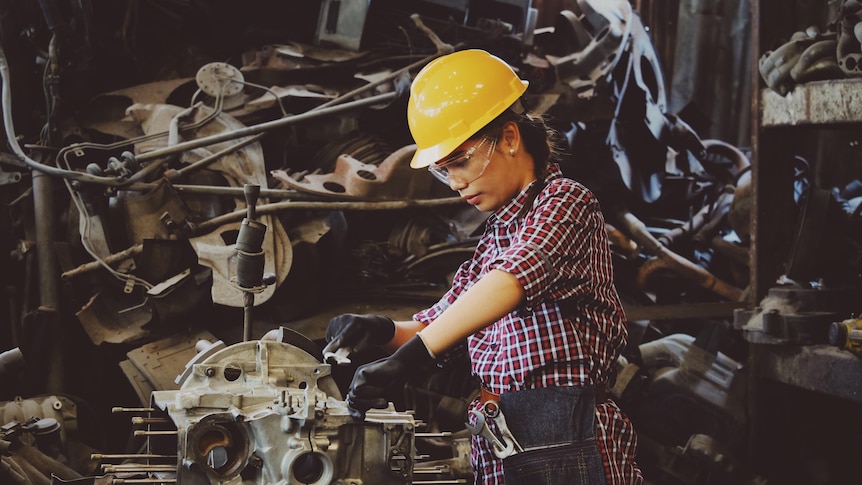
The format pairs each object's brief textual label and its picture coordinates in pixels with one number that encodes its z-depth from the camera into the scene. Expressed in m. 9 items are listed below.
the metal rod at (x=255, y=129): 3.97
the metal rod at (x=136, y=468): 1.95
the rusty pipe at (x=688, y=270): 4.82
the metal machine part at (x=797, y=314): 3.51
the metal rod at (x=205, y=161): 4.07
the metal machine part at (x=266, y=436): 1.90
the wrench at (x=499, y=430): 1.92
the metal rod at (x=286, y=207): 3.95
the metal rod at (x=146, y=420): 2.00
